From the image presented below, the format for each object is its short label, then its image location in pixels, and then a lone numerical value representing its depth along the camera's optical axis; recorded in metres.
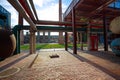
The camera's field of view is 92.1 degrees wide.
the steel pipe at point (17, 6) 1.87
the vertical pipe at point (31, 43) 5.70
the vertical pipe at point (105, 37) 6.22
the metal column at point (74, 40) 5.44
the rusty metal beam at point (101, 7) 4.90
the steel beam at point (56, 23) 6.71
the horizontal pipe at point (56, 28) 6.40
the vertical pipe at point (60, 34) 13.64
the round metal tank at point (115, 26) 4.19
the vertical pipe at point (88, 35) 6.98
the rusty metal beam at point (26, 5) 2.80
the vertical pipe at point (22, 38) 13.56
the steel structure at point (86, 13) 5.15
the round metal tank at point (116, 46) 3.97
